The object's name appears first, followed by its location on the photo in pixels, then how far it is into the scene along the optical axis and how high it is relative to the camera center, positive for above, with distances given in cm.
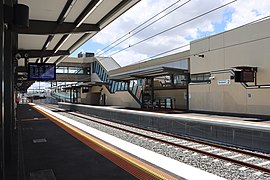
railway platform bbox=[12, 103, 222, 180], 362 -149
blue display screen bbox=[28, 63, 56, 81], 1127 +111
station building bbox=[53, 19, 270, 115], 1278 +115
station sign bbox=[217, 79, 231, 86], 1469 +62
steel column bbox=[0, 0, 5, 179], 182 +6
